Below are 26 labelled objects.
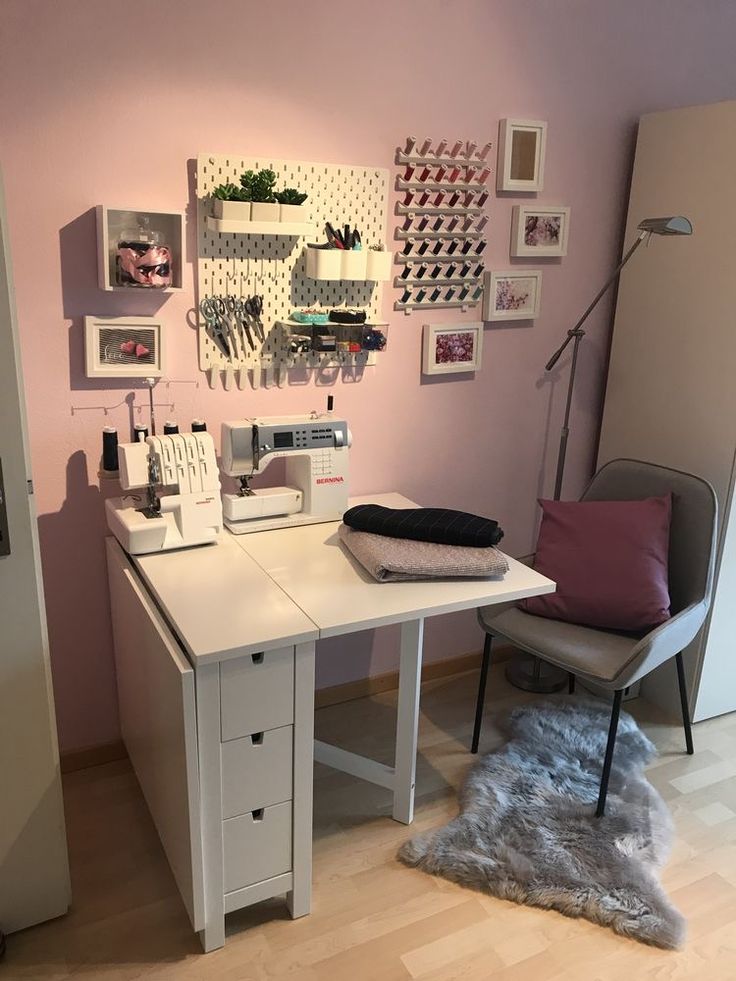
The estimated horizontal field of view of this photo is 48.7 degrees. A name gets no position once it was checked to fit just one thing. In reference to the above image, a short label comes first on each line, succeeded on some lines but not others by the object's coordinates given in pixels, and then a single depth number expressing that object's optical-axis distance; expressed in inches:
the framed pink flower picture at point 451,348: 103.3
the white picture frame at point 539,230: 105.4
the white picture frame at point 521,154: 101.3
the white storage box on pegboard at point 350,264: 89.9
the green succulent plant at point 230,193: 83.4
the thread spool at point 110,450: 82.4
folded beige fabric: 77.6
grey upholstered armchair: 87.8
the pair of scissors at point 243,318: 90.3
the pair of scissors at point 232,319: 89.7
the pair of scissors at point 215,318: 88.6
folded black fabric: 82.0
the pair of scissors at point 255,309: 90.6
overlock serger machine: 80.7
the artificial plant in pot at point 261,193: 84.0
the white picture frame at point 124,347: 83.4
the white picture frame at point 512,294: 106.0
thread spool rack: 97.5
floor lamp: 103.3
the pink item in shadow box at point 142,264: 80.6
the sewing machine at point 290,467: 86.5
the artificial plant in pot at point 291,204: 86.0
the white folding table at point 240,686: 66.8
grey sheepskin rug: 78.7
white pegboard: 86.8
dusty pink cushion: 94.8
